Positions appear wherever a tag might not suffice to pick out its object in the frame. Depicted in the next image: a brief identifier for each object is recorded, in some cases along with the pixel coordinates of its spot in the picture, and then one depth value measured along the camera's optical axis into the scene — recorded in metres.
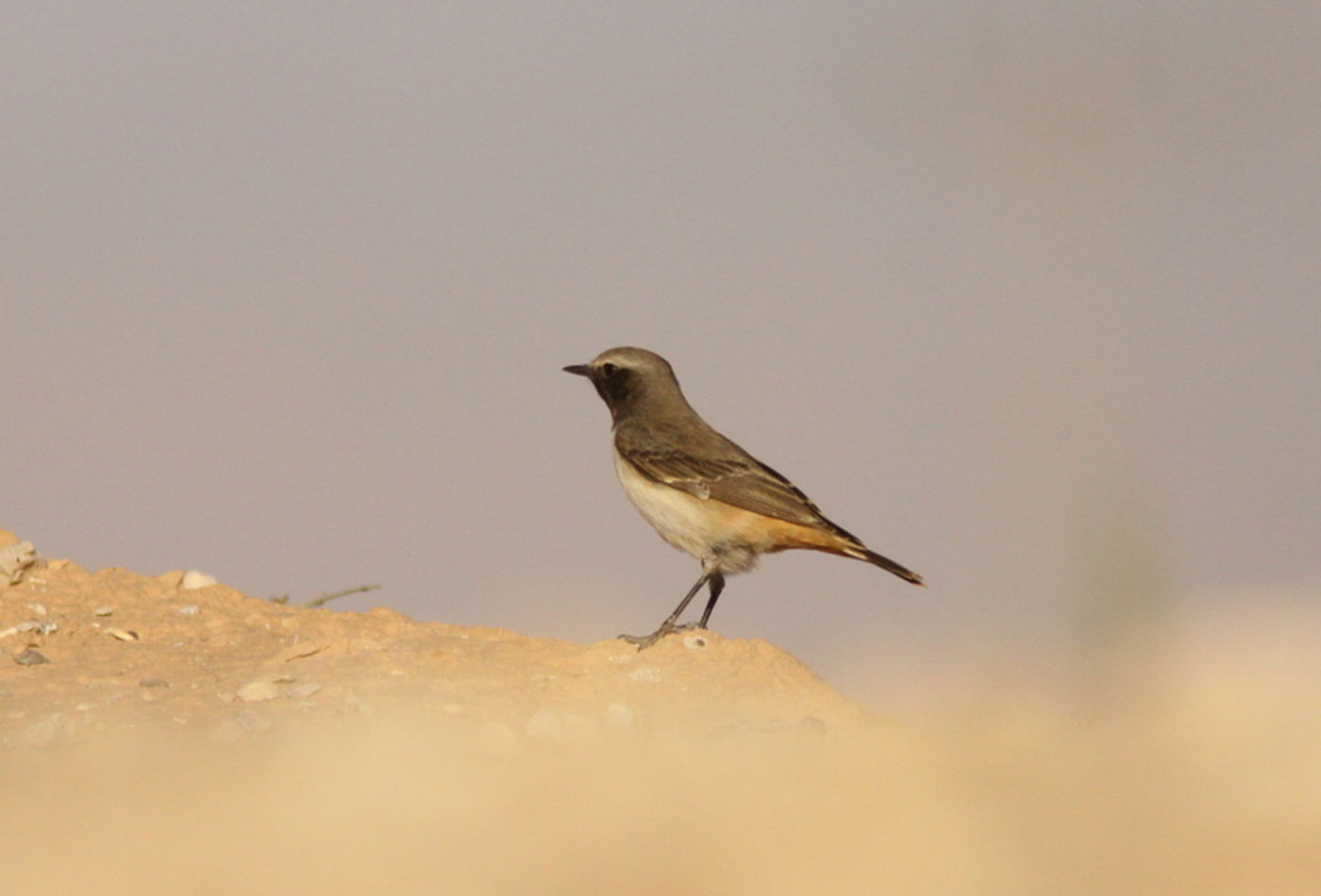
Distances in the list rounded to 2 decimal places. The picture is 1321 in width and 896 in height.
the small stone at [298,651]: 16.23
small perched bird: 17.95
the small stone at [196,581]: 19.52
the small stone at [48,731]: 13.54
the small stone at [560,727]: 13.79
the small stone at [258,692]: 14.61
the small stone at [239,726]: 13.37
